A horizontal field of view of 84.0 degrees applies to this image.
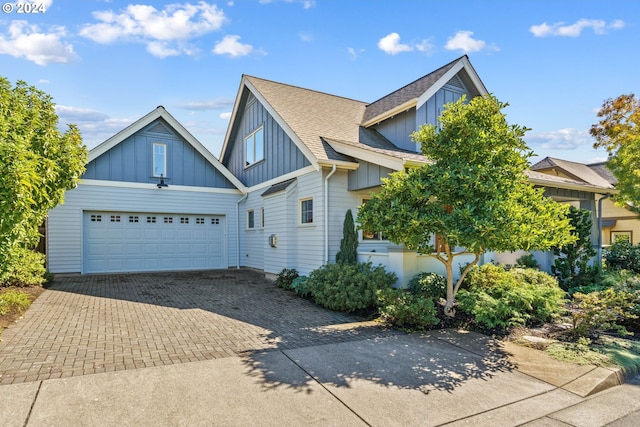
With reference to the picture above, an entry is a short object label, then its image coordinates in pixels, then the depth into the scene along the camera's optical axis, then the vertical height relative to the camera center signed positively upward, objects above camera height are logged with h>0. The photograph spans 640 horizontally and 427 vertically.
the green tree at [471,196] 5.95 +0.43
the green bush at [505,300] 6.53 -1.62
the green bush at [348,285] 7.54 -1.46
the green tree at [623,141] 13.35 +3.49
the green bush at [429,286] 7.97 -1.51
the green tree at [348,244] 9.66 -0.65
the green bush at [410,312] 6.44 -1.70
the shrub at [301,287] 9.09 -1.74
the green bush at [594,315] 5.85 -1.65
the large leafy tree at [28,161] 4.90 +1.04
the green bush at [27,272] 9.57 -1.29
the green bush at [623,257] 13.13 -1.55
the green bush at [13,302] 6.88 -1.56
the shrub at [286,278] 10.44 -1.68
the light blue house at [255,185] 10.31 +1.28
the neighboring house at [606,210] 23.31 +0.45
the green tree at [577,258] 10.20 -1.20
